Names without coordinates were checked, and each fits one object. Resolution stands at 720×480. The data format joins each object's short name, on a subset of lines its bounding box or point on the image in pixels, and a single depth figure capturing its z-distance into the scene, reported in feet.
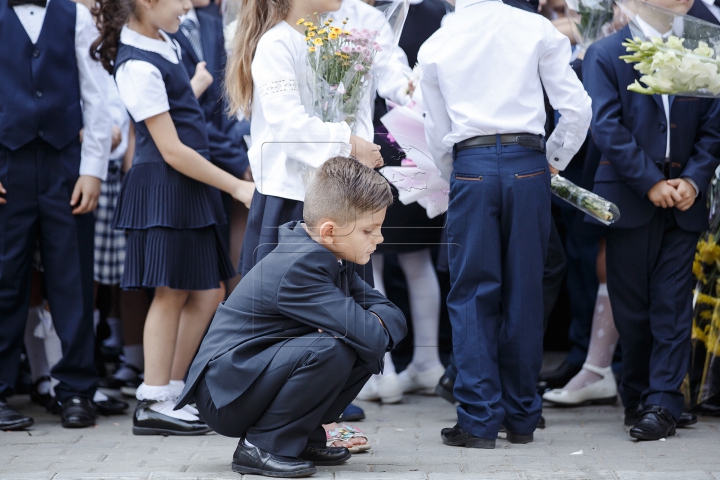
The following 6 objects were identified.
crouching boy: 18.71
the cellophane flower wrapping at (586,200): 23.43
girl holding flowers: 20.86
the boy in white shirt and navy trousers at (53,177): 26.03
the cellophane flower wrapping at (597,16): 27.12
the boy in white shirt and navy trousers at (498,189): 22.49
